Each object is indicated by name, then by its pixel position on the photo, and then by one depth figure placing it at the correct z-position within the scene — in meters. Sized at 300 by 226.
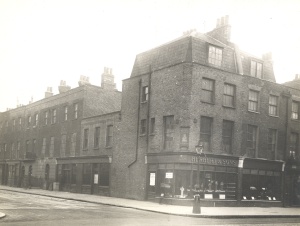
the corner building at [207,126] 25.98
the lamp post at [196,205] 20.27
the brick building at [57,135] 37.88
